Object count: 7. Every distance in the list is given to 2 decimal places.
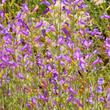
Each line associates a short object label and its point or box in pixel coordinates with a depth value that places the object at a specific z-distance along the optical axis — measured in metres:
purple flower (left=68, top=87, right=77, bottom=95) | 4.35
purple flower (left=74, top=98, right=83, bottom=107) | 4.27
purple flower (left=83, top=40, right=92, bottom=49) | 4.39
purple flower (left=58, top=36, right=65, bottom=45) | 4.27
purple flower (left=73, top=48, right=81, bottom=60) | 4.19
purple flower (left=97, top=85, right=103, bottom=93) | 4.53
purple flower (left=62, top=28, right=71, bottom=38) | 4.44
